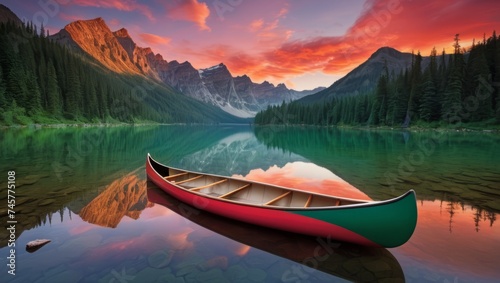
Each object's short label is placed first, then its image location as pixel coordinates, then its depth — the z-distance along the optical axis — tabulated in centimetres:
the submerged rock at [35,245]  770
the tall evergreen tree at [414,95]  7738
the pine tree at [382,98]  9019
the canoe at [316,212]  682
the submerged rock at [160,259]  713
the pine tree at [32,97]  7306
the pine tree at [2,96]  6341
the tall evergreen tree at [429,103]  7244
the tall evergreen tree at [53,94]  8150
